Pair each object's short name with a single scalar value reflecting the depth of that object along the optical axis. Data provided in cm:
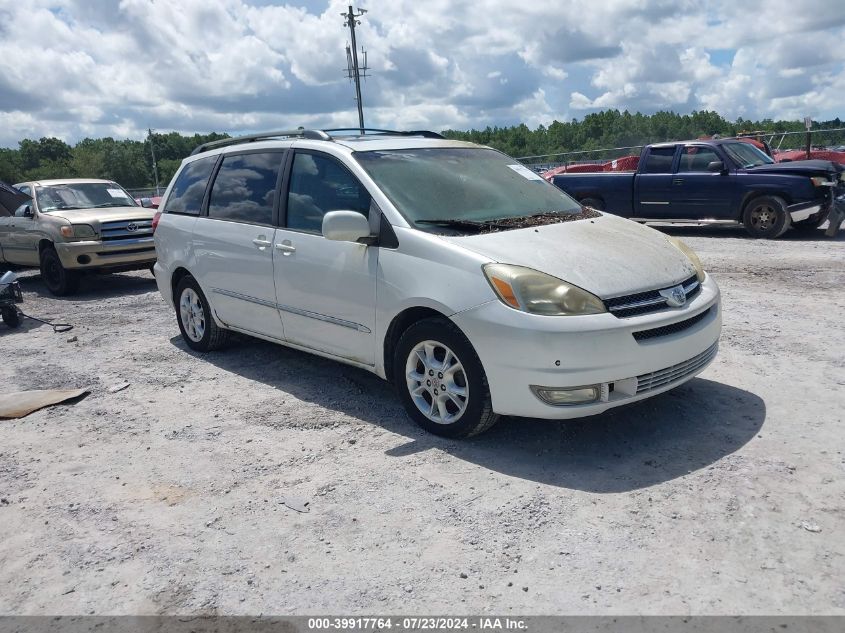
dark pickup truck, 1229
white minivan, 394
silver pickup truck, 1077
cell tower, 4109
